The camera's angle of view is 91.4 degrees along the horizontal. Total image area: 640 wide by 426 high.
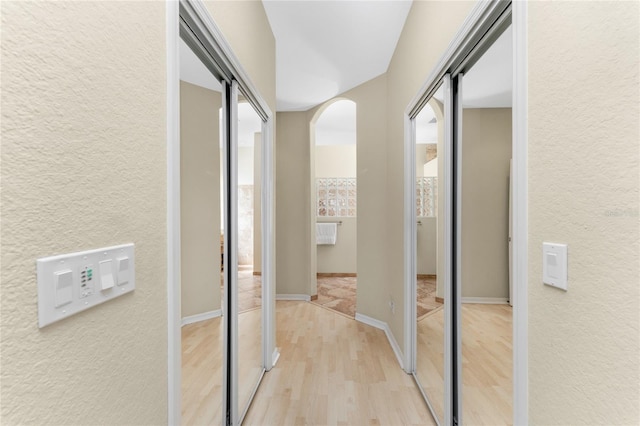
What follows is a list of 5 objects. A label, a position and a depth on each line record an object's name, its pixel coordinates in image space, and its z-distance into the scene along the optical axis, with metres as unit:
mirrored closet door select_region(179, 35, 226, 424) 1.17
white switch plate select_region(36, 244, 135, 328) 0.52
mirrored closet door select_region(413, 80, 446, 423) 1.75
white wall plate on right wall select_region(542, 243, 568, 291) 0.73
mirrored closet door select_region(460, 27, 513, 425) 1.09
